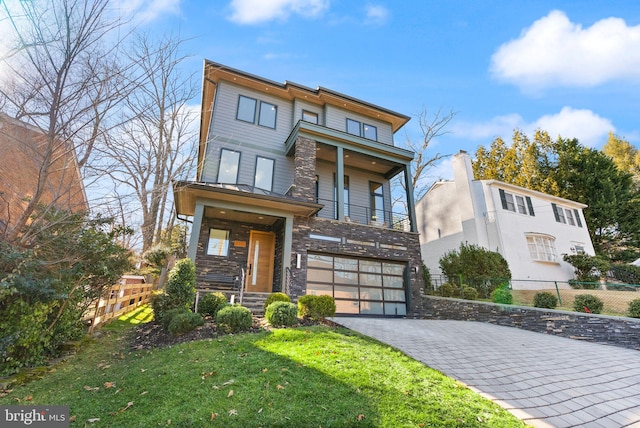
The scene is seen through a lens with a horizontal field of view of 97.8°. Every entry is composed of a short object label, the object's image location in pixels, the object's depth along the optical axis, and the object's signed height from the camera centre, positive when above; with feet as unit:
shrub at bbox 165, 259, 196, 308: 23.30 +0.80
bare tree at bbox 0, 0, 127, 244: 12.74 +9.81
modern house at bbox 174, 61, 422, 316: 34.27 +11.49
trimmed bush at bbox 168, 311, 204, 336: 19.84 -1.98
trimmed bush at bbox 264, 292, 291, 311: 25.80 -0.15
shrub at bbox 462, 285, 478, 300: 37.42 +0.79
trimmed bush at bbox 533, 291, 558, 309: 29.60 -0.06
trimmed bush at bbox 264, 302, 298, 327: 21.93 -1.40
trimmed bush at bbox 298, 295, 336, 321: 25.38 -0.88
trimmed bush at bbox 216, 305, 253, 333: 20.65 -1.72
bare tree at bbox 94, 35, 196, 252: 16.91 +14.50
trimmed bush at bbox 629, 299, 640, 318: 23.51 -0.54
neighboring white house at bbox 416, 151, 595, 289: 53.42 +15.10
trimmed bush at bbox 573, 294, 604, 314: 26.94 -0.28
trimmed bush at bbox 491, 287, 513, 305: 31.99 +0.41
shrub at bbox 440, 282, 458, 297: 39.73 +1.35
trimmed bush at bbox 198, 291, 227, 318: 24.75 -0.74
